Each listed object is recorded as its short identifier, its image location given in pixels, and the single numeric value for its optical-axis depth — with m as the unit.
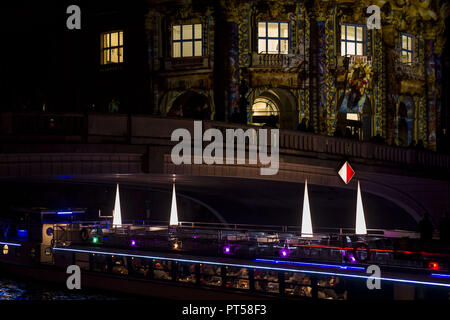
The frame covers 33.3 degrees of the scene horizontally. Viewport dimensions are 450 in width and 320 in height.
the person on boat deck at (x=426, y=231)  25.31
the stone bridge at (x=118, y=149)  27.50
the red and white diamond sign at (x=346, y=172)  36.94
